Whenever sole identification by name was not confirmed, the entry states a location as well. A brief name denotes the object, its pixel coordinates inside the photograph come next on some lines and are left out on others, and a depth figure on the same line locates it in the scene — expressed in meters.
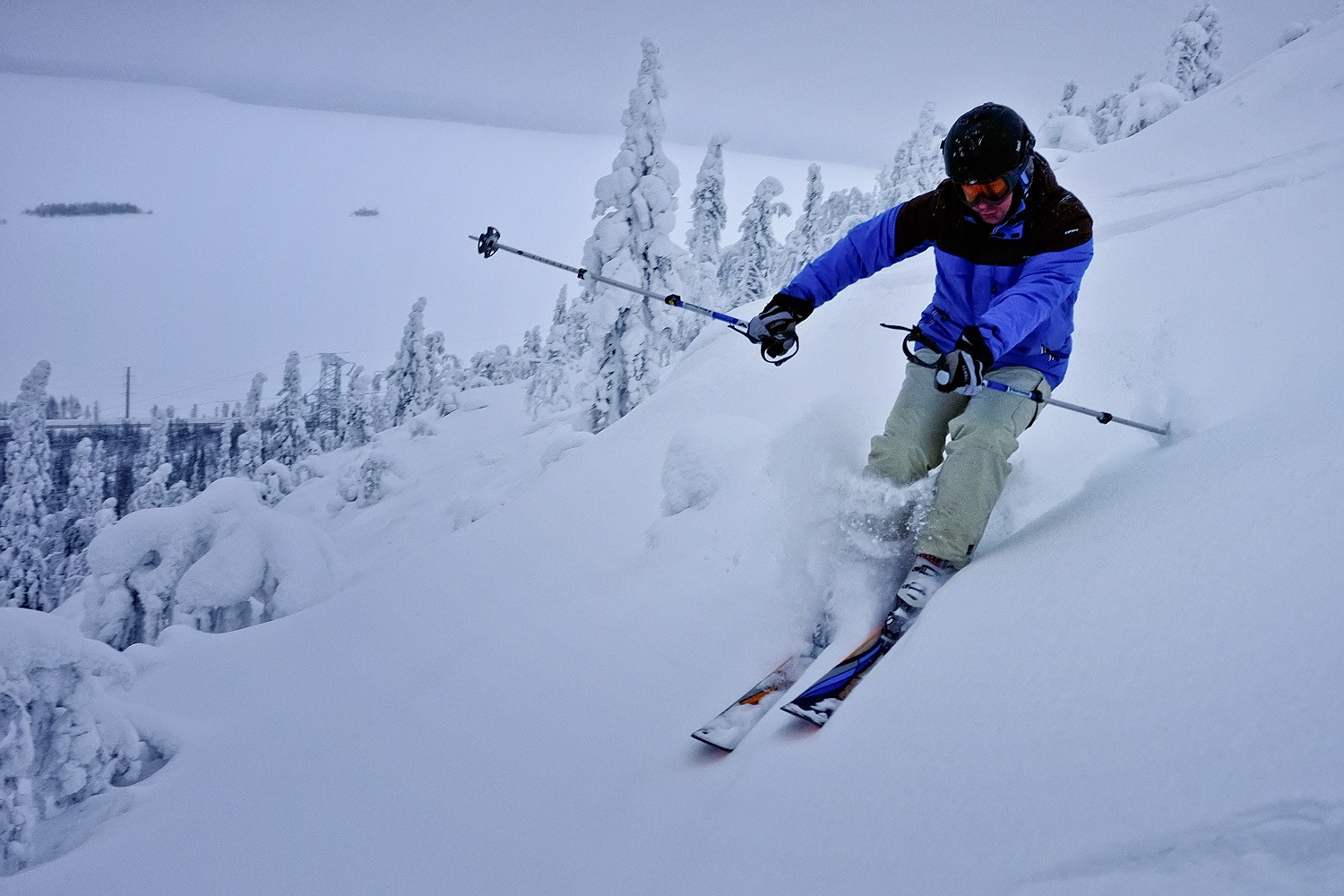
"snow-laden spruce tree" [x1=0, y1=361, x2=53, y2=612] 36.97
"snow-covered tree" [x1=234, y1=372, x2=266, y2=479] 53.94
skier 3.44
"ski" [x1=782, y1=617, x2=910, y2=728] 2.92
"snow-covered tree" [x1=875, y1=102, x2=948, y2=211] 37.03
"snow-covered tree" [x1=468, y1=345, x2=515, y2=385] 66.81
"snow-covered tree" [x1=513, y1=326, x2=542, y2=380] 61.85
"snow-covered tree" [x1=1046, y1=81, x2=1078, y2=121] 42.50
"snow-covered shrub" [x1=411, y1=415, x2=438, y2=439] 50.81
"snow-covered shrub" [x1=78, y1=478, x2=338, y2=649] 13.50
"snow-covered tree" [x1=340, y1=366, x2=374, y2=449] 64.12
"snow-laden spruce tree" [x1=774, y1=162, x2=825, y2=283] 44.19
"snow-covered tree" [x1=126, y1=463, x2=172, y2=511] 47.28
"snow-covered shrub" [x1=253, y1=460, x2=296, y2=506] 39.28
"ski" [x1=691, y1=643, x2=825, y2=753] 3.14
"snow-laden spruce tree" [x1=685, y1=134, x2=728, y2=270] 37.44
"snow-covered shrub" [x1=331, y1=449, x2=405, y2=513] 41.34
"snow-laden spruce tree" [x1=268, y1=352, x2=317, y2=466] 56.94
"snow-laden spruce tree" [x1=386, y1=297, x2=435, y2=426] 54.53
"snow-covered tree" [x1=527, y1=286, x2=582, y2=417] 33.03
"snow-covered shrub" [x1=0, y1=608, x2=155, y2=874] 5.94
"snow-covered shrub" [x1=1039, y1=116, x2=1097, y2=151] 27.30
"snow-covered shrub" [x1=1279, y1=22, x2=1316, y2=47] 26.75
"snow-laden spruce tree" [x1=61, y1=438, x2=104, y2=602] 45.91
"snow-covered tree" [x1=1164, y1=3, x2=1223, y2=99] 32.19
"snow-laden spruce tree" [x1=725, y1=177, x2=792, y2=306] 39.44
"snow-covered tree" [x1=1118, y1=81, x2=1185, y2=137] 28.16
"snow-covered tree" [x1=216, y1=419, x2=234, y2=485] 62.57
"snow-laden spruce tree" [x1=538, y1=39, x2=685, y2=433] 19.61
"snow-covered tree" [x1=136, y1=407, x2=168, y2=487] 55.03
